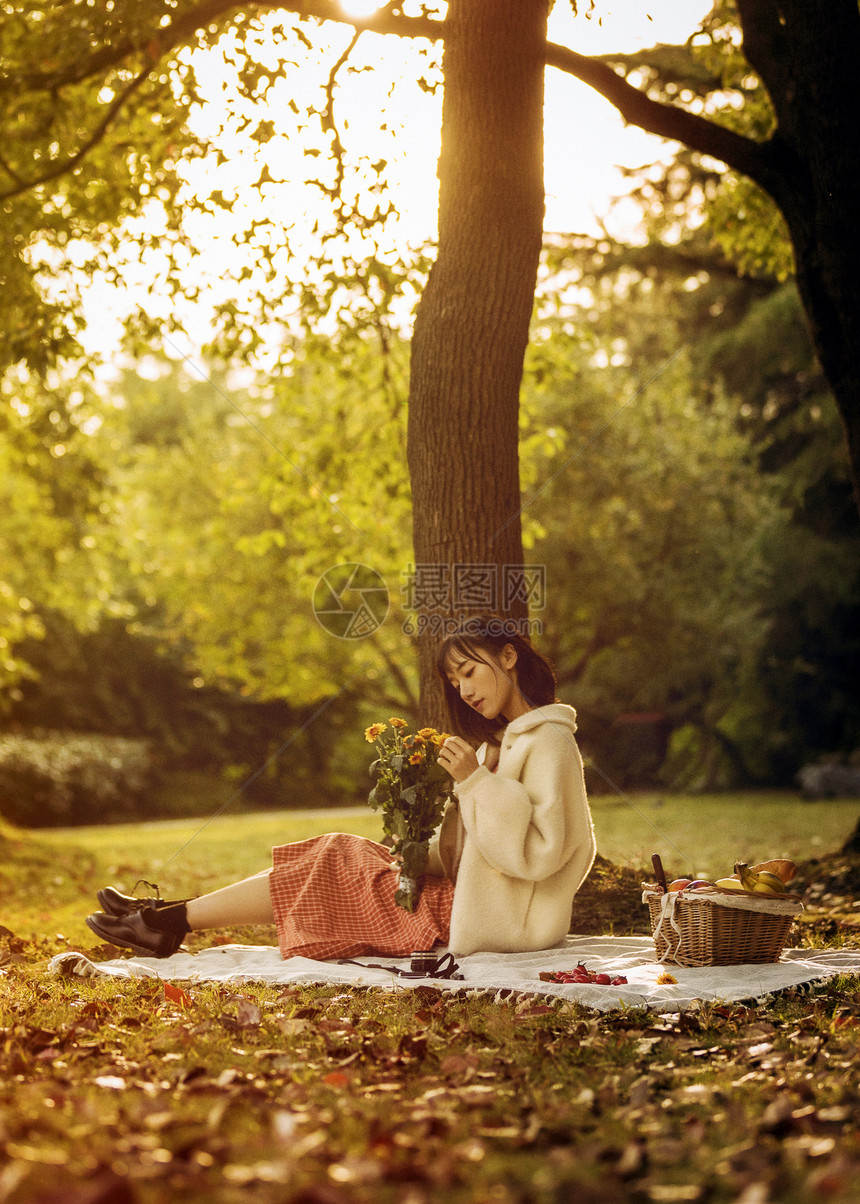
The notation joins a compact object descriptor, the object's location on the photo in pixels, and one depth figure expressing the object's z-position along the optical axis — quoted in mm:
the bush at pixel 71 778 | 16734
